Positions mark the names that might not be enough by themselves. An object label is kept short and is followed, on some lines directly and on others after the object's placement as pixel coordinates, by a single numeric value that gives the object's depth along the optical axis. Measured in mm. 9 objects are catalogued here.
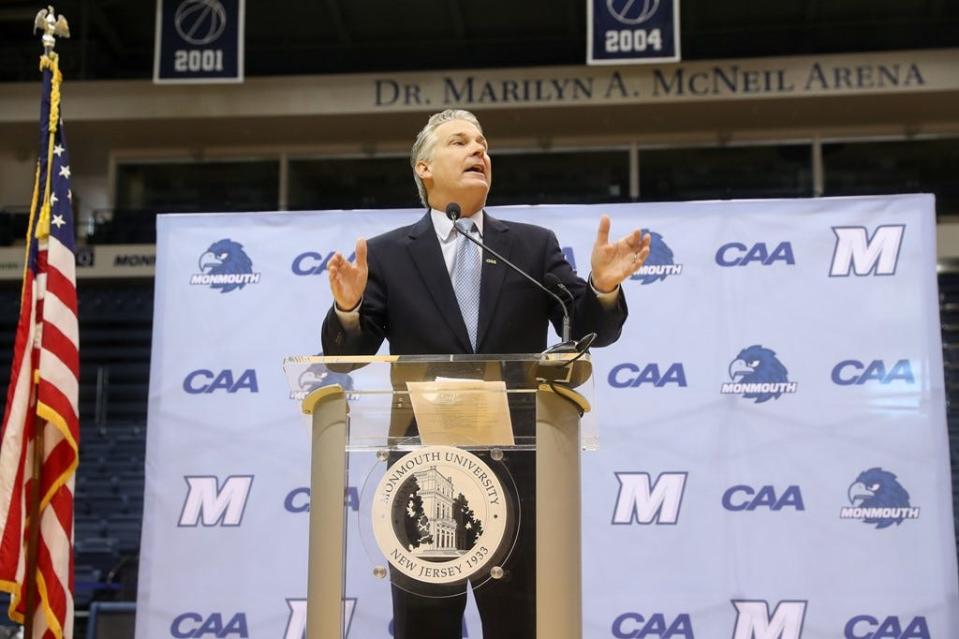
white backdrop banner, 4145
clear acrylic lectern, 1849
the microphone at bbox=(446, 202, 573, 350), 2105
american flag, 4184
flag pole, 4176
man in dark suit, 2275
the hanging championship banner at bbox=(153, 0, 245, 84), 8102
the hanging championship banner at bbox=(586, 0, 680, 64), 7375
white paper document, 1896
